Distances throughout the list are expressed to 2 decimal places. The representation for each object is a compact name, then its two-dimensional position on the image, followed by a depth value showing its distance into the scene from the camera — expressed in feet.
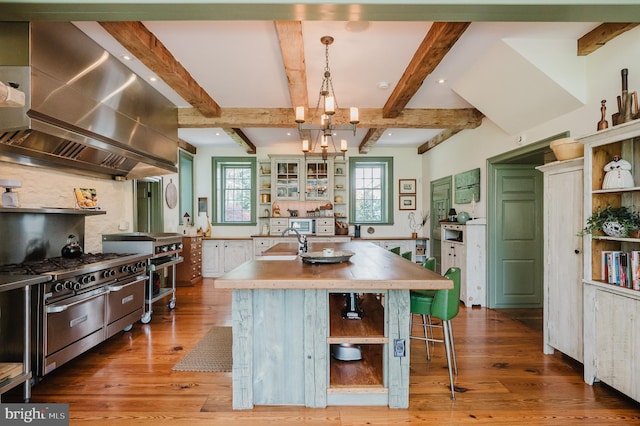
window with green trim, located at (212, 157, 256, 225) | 25.05
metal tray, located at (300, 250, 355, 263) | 8.82
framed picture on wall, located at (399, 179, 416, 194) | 25.32
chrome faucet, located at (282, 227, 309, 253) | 11.25
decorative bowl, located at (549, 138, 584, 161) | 9.61
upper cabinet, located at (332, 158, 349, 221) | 24.93
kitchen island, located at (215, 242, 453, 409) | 7.36
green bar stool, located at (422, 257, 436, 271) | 10.92
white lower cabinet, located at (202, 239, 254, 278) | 23.38
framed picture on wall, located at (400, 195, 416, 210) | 25.29
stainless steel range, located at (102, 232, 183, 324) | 13.23
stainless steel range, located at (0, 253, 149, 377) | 8.30
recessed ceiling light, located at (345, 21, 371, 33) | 9.01
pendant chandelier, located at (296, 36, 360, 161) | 9.68
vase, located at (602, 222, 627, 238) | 8.04
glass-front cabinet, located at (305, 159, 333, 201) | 24.09
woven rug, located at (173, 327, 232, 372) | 9.62
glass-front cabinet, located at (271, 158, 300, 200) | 23.99
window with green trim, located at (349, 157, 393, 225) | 25.27
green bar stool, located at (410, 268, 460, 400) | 8.06
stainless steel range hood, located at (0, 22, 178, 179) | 8.28
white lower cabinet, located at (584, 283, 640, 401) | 7.57
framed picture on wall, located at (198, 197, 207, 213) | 24.91
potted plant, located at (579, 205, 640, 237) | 8.01
